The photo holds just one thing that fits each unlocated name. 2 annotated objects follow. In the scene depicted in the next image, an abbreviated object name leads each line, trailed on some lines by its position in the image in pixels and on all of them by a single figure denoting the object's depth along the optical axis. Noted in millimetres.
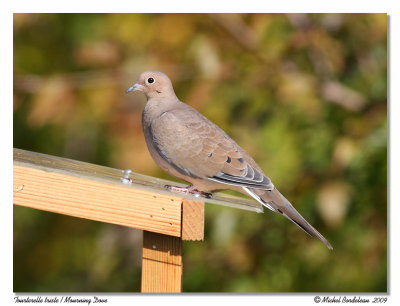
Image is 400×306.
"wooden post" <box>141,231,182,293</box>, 5555
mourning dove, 7020
